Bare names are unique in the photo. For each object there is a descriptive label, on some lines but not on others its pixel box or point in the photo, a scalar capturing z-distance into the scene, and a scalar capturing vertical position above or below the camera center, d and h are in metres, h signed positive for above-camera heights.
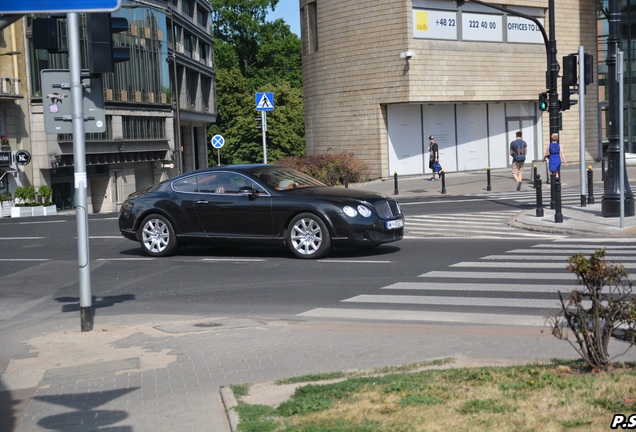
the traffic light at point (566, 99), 23.52 +1.27
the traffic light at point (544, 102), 24.83 +1.28
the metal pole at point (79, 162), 10.11 +0.08
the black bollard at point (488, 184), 32.57 -1.11
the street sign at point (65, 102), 10.28 +0.75
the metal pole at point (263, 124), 26.50 +1.10
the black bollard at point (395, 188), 32.54 -1.12
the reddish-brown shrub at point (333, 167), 38.94 -0.33
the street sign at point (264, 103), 27.16 +1.72
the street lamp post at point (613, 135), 20.31 +0.28
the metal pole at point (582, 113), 22.75 +0.88
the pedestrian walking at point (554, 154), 25.02 -0.11
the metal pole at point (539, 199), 21.64 -1.12
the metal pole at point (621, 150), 18.53 -0.06
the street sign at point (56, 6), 6.74 +1.40
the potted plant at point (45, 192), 45.19 -1.03
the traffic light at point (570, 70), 22.98 +1.95
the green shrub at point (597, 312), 6.91 -1.22
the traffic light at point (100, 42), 10.09 +1.36
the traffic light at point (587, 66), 22.70 +2.00
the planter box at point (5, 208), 43.53 -1.67
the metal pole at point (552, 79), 23.27 +1.81
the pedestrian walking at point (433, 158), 36.16 -0.12
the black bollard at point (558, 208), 20.22 -1.26
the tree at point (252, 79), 77.31 +7.85
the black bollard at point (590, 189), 24.44 -1.08
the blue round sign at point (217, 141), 47.51 +1.16
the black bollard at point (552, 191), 22.70 -1.02
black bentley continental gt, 15.62 -0.88
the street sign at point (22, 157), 48.00 +0.76
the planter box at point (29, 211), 42.16 -1.80
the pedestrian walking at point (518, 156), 31.38 -0.16
